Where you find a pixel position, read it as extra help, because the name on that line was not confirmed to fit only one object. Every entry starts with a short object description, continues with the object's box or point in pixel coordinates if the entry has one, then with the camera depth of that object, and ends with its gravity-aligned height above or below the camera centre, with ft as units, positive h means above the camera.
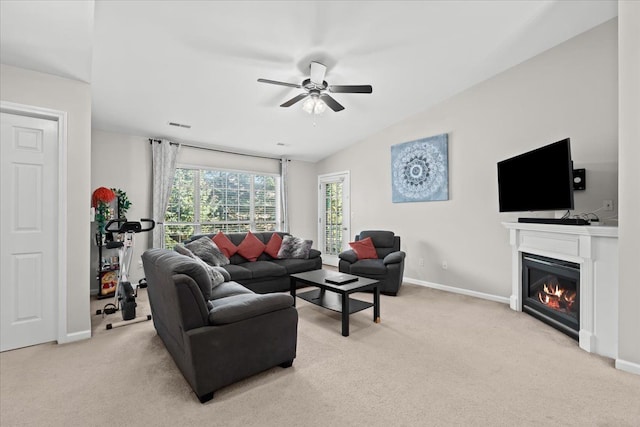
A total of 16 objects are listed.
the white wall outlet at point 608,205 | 9.89 +0.31
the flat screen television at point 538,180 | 9.23 +1.22
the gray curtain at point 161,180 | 16.08 +1.83
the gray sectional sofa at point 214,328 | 6.12 -2.66
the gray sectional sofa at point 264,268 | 13.42 -2.73
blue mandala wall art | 15.34 +2.46
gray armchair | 14.17 -2.60
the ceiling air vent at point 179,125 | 14.76 +4.56
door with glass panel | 21.27 -0.15
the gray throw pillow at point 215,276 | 9.89 -2.24
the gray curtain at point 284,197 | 21.54 +1.19
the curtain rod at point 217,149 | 16.25 +4.10
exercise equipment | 10.68 -3.02
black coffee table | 9.69 -3.12
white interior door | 8.50 -0.56
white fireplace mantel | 8.10 -1.93
